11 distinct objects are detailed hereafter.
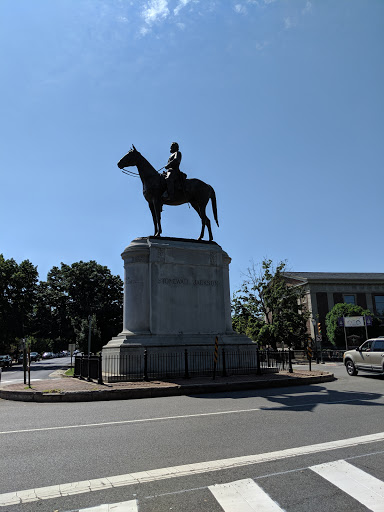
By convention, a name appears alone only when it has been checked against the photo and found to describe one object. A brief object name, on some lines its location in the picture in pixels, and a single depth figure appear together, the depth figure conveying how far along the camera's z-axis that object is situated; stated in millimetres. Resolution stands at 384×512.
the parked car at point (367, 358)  17641
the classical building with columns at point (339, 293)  52031
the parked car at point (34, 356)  72500
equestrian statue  19719
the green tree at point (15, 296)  51438
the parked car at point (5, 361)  49625
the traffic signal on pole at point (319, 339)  34678
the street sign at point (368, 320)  40456
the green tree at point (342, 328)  45875
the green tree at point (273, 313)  43594
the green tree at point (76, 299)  56469
